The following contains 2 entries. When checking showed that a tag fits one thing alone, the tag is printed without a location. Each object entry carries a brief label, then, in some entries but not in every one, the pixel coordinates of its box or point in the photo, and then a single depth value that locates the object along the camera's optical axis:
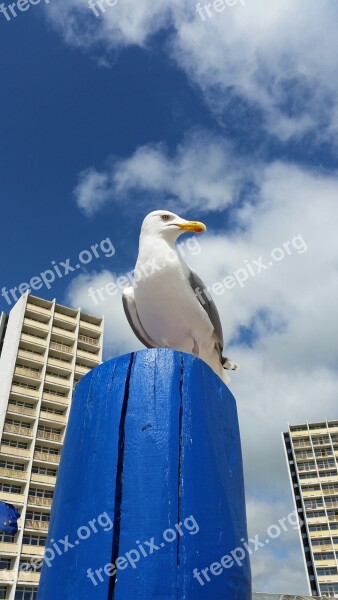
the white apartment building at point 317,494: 64.81
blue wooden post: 1.91
